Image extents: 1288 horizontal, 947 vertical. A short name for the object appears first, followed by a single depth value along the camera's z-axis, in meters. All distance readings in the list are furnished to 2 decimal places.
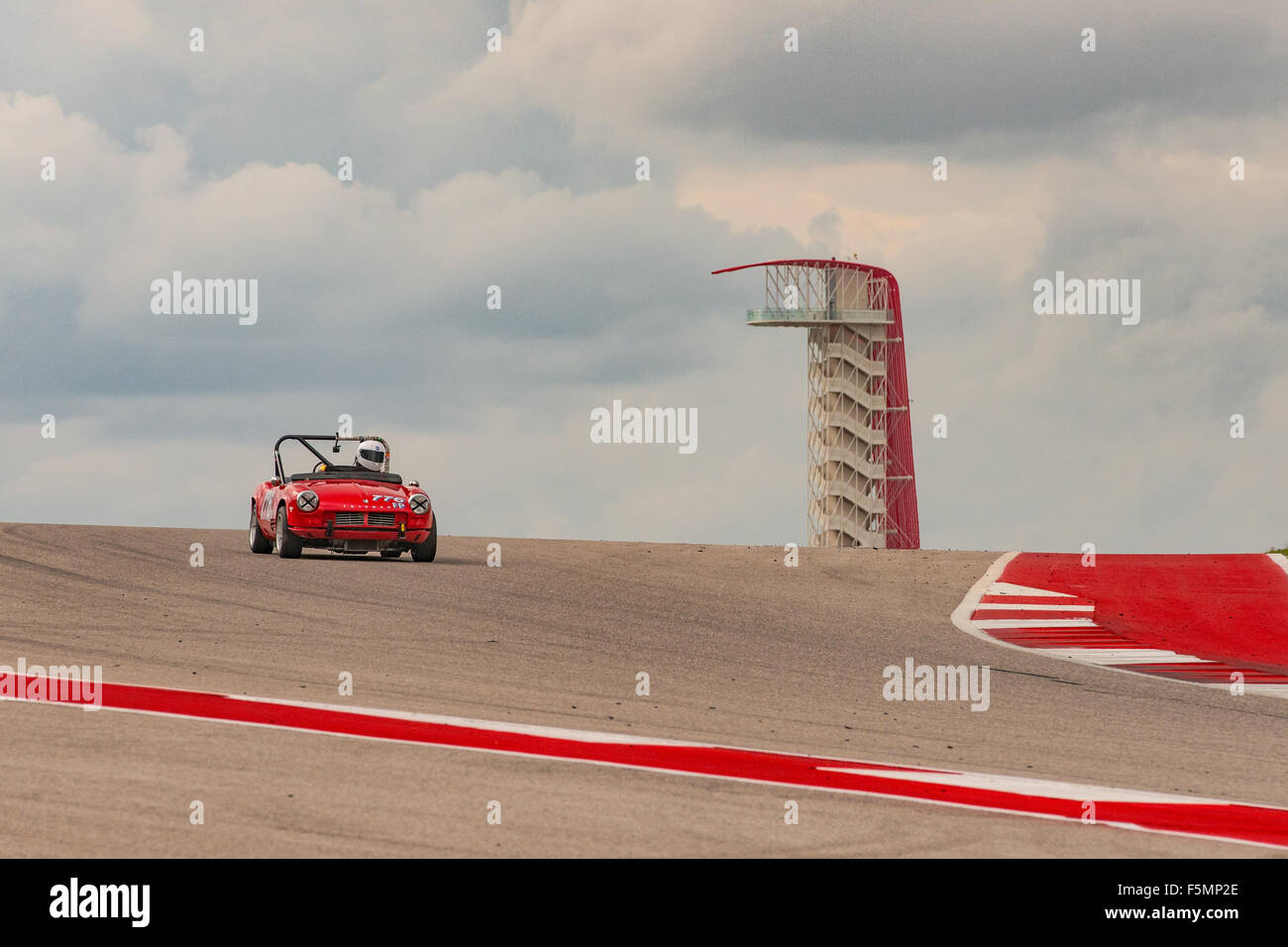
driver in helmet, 20.11
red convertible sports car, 18.34
